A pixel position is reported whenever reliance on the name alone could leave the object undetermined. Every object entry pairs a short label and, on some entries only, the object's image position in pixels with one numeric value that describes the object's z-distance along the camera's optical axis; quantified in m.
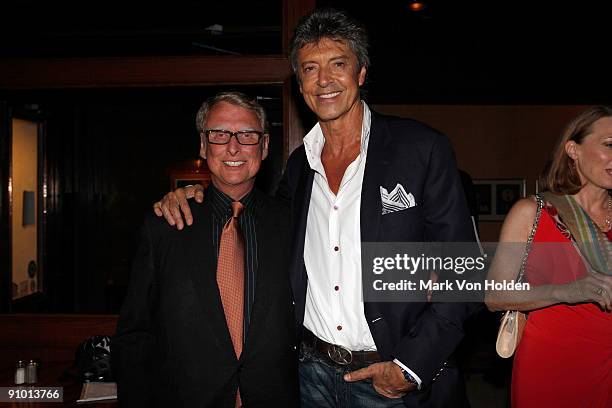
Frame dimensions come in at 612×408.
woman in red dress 2.04
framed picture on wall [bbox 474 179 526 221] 6.95
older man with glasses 1.82
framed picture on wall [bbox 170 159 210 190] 5.94
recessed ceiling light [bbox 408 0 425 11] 4.56
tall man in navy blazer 1.72
